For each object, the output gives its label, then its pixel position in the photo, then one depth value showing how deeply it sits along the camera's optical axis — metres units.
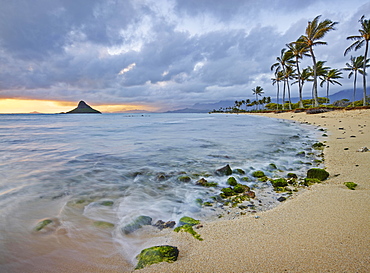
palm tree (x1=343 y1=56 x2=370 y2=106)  44.62
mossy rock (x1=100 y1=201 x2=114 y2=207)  3.33
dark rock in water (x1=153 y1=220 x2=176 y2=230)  2.61
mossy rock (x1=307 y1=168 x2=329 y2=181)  4.03
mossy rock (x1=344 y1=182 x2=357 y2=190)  3.36
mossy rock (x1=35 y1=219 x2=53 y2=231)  2.60
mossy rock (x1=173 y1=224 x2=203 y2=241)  2.25
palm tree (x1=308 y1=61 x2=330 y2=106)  44.62
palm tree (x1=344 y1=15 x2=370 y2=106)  28.04
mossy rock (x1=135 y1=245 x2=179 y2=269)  1.85
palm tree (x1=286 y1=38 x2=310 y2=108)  35.66
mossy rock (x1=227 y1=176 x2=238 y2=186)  4.05
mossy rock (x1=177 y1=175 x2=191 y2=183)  4.41
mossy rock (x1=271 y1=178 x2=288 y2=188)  3.81
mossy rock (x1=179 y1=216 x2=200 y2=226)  2.58
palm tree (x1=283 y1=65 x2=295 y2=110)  51.44
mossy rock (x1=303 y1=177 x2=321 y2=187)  3.79
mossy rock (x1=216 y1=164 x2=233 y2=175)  4.68
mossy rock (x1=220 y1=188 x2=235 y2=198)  3.51
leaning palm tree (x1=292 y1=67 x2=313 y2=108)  50.78
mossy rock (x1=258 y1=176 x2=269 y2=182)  4.23
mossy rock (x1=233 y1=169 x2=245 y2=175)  4.80
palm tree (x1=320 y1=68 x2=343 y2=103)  51.38
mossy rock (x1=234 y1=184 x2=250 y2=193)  3.61
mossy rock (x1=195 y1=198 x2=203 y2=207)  3.22
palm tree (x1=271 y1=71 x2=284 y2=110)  59.03
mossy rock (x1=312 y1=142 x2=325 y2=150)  7.38
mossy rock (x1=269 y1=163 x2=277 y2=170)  5.10
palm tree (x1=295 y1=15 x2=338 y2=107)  29.69
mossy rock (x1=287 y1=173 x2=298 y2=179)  4.29
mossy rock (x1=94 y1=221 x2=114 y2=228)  2.66
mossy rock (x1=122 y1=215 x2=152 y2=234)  2.55
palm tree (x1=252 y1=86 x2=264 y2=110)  95.75
